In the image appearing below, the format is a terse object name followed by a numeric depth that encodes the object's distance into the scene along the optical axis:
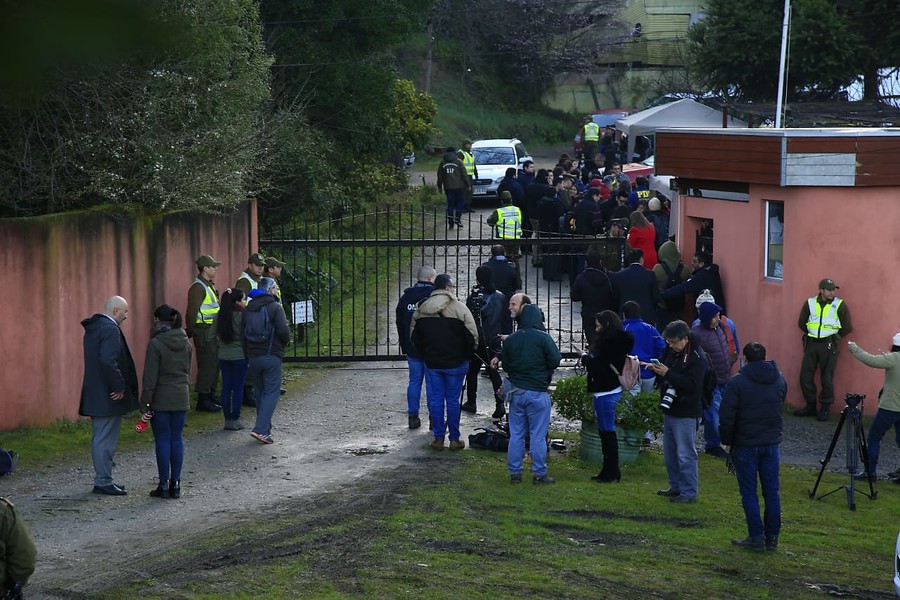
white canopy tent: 31.89
